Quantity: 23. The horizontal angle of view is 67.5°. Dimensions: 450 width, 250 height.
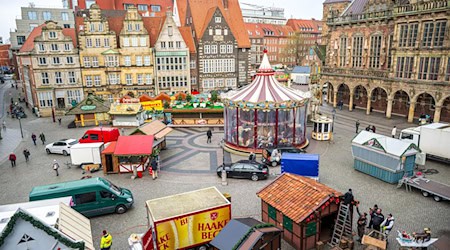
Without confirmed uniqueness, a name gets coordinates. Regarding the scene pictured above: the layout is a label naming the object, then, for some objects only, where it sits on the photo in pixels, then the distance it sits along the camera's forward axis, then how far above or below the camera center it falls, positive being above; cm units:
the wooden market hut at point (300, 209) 1334 -607
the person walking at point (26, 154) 2533 -691
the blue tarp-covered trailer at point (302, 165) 1998 -632
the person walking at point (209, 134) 2930 -647
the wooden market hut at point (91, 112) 3622 -553
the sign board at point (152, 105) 3972 -532
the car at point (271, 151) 2377 -670
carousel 2580 -445
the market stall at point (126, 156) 2195 -625
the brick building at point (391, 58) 3169 -20
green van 1602 -647
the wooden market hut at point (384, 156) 1956 -594
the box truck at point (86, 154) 2334 -643
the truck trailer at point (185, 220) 1269 -617
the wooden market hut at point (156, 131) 2531 -545
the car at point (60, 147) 2678 -681
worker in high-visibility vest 1310 -697
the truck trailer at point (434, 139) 2284 -579
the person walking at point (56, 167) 2226 -693
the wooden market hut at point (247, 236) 1137 -609
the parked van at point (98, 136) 2748 -612
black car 2098 -691
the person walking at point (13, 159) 2434 -699
